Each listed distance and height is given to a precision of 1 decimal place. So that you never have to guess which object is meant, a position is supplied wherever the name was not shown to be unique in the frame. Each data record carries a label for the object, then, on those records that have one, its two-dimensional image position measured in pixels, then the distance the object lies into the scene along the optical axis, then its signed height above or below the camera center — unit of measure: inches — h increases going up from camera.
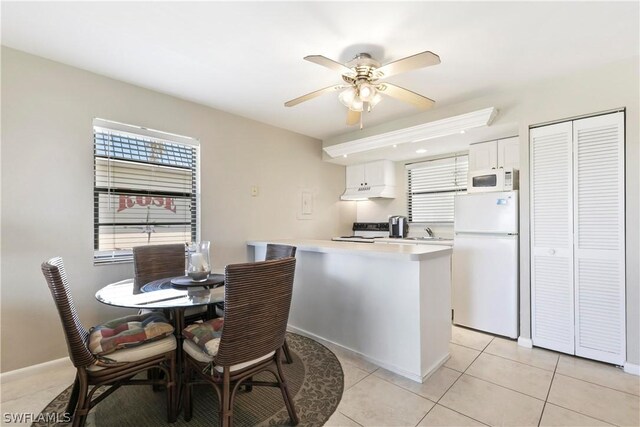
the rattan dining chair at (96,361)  57.2 -32.4
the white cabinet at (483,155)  131.7 +27.3
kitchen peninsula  87.4 -30.7
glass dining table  65.4 -20.8
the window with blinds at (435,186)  161.2 +16.0
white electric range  188.2 -12.5
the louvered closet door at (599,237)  93.7 -8.2
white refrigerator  115.0 -21.1
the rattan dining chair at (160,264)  95.2 -18.1
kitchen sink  159.1 -14.0
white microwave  117.1 +14.2
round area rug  69.0 -50.4
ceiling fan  76.5 +38.8
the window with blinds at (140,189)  105.2 +9.9
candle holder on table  81.7 -14.0
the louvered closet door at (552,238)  102.5 -9.2
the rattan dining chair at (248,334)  56.8 -25.8
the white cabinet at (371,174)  181.9 +26.2
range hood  180.9 +13.7
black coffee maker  174.6 -7.9
